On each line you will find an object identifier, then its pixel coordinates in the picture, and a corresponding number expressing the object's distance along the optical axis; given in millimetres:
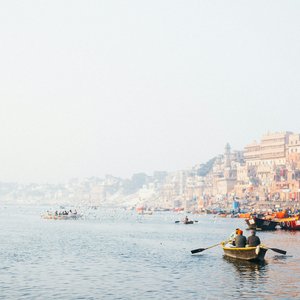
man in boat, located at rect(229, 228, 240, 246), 52012
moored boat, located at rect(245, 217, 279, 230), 93312
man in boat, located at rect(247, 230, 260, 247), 47678
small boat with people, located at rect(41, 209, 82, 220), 156400
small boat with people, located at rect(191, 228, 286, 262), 47531
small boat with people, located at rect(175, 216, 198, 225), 131125
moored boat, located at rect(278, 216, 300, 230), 94250
